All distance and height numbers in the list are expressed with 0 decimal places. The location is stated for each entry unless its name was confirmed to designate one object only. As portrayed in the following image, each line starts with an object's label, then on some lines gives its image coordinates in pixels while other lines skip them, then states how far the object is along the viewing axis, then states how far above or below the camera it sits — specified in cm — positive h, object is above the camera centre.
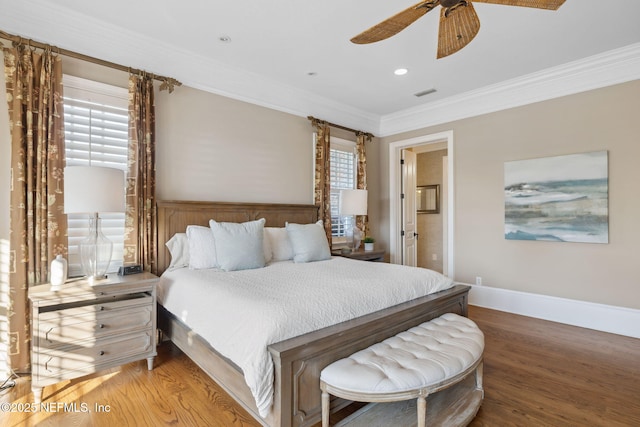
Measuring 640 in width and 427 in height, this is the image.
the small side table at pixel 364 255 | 441 -60
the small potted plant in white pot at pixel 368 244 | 476 -48
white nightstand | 217 -83
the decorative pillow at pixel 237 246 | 290 -31
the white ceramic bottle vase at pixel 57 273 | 237 -44
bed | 166 -83
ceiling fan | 184 +123
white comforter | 168 -57
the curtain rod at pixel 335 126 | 450 +129
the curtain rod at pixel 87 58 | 248 +133
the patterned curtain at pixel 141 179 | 297 +32
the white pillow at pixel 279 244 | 349 -36
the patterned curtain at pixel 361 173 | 518 +63
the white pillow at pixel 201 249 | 294 -34
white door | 562 +6
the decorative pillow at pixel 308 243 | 349 -34
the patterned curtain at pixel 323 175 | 457 +53
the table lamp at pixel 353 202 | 456 +14
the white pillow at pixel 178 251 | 309 -37
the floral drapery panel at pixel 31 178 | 244 +27
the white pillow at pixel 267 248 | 339 -38
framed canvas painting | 353 +15
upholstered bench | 165 -86
